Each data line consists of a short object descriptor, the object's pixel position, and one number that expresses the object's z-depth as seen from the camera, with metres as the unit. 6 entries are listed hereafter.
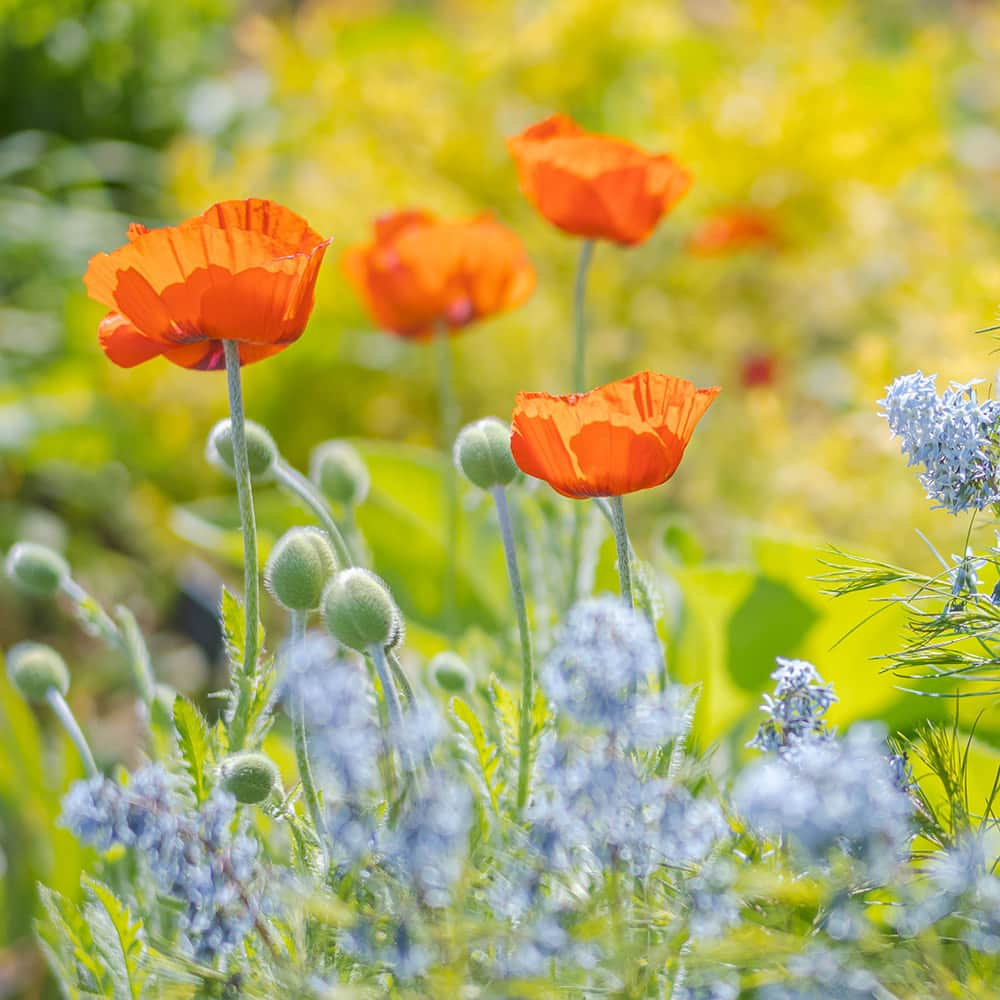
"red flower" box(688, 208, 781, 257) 3.62
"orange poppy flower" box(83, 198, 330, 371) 1.87
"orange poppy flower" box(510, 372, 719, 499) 1.86
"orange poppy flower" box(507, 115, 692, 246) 2.12
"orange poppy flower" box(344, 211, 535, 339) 2.27
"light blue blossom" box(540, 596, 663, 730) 1.76
